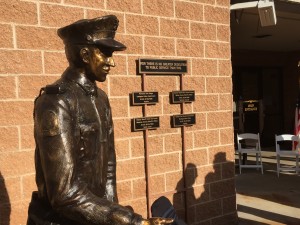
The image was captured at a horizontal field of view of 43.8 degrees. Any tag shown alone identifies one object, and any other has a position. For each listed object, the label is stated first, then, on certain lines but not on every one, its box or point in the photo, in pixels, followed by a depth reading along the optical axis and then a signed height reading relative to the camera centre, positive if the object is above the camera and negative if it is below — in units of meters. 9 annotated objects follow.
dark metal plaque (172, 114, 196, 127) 4.01 -0.06
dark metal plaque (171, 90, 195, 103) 4.00 +0.20
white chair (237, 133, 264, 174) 7.74 -0.77
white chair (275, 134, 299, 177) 7.54 -0.84
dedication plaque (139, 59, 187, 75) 3.75 +0.51
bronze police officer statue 1.51 -0.09
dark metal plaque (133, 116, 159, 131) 3.70 -0.08
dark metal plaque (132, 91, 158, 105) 3.69 +0.17
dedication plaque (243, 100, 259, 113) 11.50 +0.20
